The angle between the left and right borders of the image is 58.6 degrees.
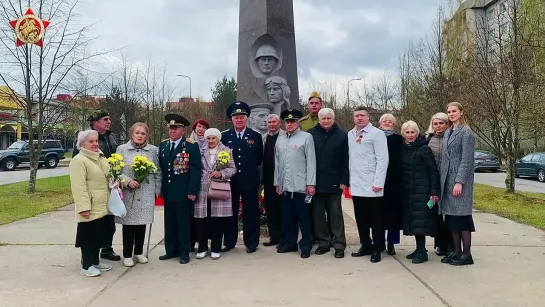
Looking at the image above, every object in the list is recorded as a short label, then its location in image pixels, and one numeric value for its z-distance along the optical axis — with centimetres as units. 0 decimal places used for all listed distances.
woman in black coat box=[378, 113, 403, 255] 576
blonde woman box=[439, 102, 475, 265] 531
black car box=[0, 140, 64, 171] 2628
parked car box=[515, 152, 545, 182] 2031
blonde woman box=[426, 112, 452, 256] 569
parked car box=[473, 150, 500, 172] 2573
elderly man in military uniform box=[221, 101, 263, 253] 607
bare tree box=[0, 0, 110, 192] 1270
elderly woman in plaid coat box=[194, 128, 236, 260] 572
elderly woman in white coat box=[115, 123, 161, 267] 542
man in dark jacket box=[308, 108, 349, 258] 577
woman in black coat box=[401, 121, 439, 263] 546
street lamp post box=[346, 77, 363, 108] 2946
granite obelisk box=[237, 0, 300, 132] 856
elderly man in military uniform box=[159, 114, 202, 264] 560
